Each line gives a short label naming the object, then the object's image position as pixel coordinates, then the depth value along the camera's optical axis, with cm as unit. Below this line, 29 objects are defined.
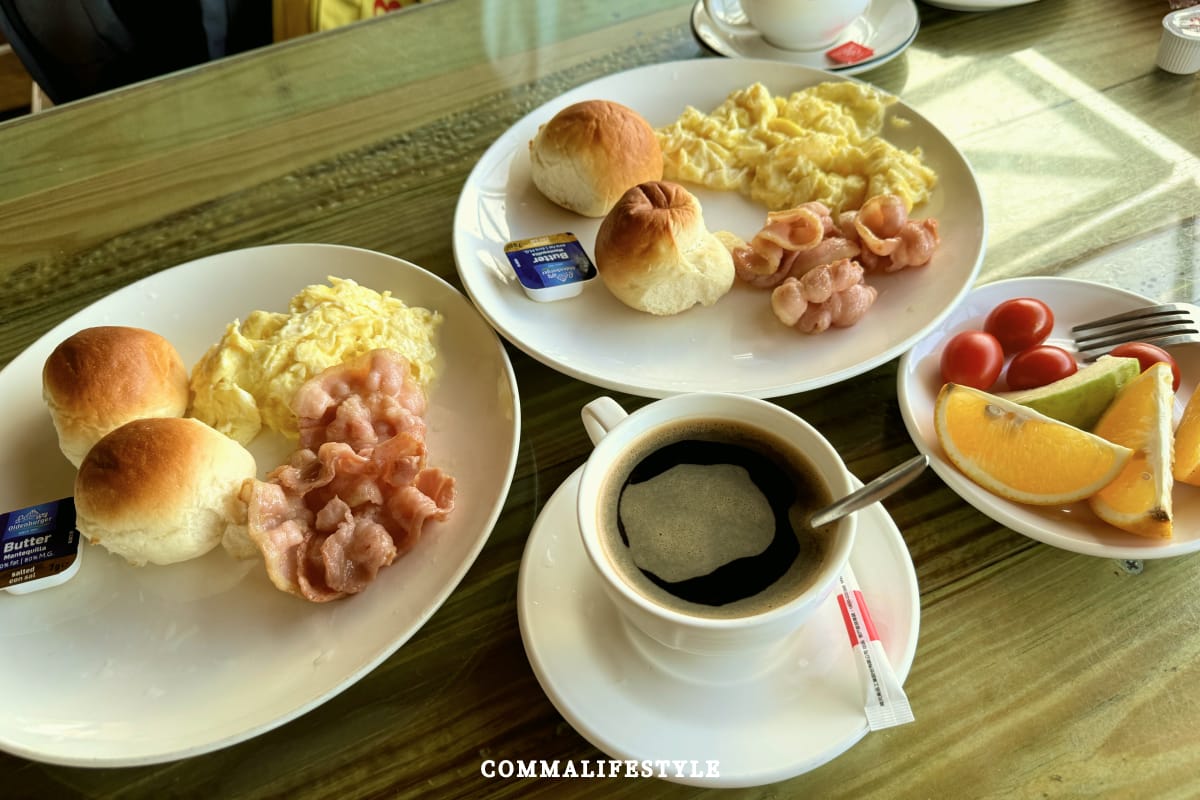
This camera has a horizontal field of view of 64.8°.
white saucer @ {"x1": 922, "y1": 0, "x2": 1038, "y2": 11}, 65
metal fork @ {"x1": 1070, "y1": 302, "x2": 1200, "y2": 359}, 41
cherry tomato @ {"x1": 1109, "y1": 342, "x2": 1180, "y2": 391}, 40
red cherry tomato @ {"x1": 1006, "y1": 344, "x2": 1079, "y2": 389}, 40
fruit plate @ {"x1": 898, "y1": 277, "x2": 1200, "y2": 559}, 35
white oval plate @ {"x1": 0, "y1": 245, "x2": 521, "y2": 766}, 33
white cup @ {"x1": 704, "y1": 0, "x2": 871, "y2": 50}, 61
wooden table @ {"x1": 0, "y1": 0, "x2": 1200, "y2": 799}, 32
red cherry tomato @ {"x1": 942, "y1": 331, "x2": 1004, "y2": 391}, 41
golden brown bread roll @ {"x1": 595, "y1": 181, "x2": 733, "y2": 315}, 45
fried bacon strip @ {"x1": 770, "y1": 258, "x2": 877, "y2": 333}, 45
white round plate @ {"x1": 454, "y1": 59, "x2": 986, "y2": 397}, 43
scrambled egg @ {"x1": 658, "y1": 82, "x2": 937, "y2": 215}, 52
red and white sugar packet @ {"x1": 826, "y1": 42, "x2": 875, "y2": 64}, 62
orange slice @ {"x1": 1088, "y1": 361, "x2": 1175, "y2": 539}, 34
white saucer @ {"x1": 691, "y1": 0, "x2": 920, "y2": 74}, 63
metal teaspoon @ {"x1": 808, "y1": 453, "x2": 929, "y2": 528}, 28
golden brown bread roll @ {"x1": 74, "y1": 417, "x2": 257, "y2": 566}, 36
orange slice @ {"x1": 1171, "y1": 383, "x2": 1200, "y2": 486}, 36
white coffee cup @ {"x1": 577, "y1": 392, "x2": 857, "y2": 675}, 29
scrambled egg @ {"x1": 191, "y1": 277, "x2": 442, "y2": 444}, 42
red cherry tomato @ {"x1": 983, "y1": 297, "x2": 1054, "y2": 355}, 42
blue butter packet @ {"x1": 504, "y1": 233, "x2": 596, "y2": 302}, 47
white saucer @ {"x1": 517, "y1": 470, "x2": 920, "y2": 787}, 30
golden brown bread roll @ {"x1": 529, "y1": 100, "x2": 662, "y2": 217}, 51
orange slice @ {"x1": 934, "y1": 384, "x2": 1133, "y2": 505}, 35
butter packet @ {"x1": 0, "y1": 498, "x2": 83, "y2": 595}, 37
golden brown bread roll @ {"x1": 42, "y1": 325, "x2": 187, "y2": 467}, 40
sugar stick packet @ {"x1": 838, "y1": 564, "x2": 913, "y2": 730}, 30
